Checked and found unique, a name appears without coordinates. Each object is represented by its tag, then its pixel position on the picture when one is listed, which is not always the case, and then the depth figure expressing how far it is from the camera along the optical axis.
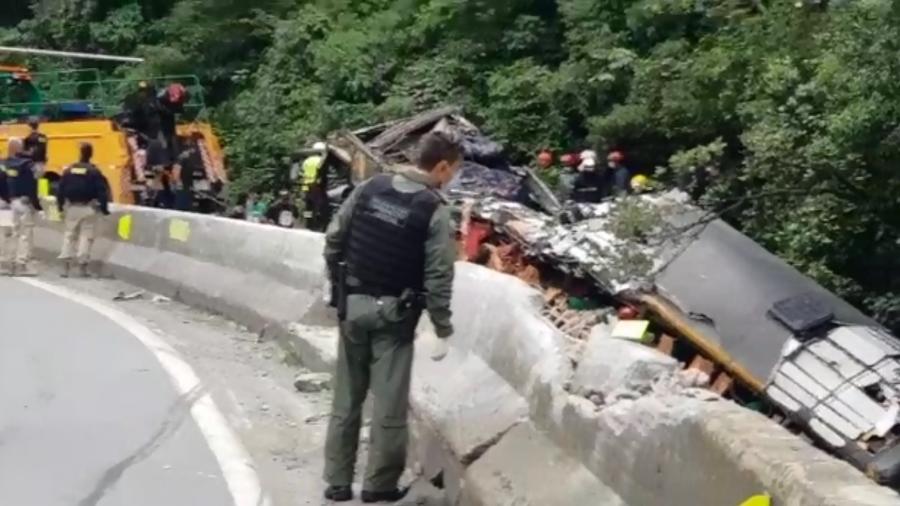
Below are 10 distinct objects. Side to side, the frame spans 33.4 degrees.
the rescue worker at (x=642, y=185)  13.02
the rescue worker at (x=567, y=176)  17.98
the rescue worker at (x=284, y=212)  22.61
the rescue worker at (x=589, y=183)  17.62
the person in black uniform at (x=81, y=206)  18.30
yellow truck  24.20
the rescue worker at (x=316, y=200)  20.34
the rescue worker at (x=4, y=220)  19.02
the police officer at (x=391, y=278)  7.09
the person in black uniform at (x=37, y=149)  22.61
